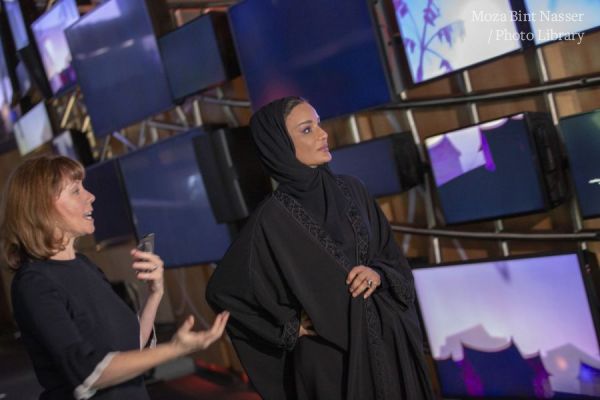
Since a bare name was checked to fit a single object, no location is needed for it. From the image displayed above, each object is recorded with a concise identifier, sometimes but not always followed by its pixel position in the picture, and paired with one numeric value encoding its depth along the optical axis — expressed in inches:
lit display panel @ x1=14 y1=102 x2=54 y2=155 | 230.5
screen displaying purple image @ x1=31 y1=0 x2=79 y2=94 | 193.9
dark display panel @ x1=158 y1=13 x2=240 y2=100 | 139.0
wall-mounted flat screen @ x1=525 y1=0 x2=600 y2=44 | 81.7
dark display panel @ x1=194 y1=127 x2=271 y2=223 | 135.9
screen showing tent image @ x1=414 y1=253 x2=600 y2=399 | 91.2
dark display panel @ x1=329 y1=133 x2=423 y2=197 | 108.3
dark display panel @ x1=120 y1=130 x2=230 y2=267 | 154.3
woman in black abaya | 75.2
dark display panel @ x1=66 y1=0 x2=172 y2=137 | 158.4
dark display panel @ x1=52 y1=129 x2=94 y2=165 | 209.2
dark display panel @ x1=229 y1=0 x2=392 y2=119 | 108.0
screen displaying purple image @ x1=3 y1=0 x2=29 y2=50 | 226.1
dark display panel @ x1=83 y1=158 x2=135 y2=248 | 180.4
